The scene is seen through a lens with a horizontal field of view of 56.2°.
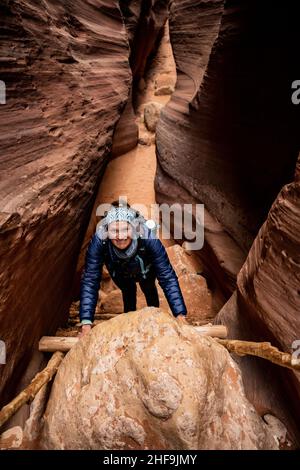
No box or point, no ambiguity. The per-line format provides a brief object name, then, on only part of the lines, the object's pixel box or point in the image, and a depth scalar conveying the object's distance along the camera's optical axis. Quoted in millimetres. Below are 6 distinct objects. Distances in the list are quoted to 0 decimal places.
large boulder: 1799
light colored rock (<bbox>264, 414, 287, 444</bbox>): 2160
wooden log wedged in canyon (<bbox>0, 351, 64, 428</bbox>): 1968
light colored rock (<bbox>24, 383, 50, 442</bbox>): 2123
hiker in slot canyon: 2828
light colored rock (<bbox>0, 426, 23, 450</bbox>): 2078
